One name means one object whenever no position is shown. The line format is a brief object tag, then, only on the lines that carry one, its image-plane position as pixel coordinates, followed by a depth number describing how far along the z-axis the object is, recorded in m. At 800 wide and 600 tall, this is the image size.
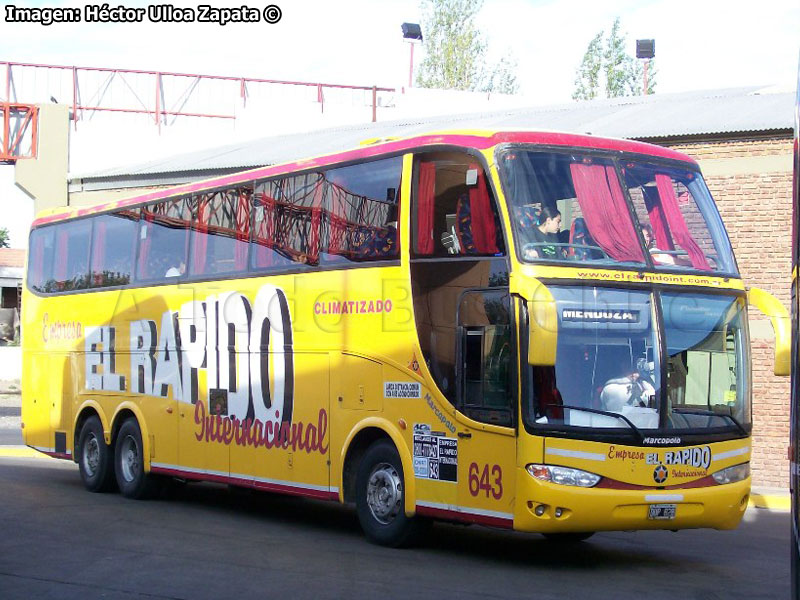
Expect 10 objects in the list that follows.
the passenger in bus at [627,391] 10.29
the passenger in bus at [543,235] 10.42
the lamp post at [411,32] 45.53
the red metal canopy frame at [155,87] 40.53
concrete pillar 36.03
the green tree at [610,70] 69.31
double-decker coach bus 10.24
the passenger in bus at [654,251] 10.86
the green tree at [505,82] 70.62
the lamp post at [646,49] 41.88
